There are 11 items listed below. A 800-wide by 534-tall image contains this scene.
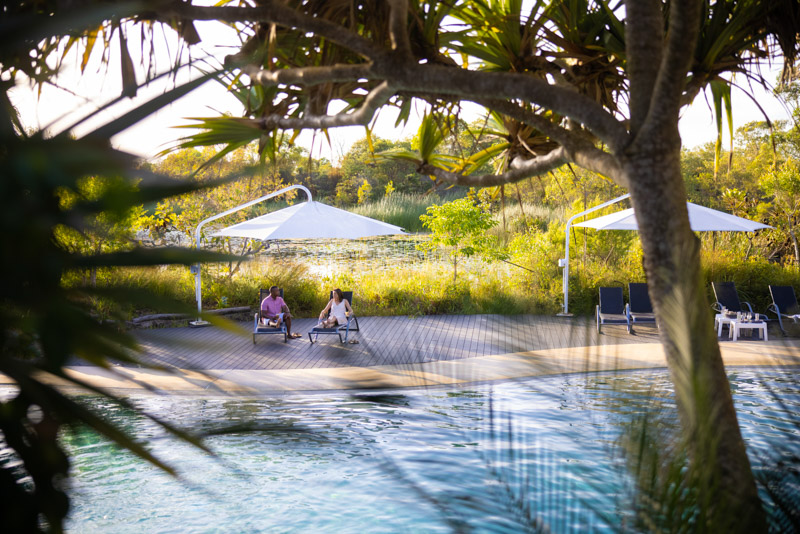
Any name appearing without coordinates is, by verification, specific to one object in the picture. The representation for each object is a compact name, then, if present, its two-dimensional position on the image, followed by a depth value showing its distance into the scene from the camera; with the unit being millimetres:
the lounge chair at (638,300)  12539
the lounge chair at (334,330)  10634
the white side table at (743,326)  10411
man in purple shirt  11000
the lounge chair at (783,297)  11969
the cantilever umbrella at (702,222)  11984
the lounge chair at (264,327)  10288
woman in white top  10953
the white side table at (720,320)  10828
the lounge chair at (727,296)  12289
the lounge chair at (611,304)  12173
